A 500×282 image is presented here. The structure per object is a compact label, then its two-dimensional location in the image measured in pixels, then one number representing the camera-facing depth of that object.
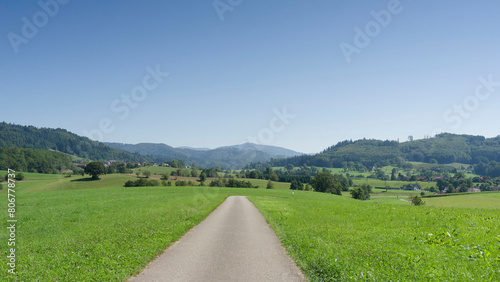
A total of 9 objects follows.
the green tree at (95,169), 116.89
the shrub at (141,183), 100.50
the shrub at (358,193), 99.38
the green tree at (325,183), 105.44
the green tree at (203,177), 132.20
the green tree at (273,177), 162.27
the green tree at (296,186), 121.96
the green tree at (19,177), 106.84
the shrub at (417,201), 58.88
